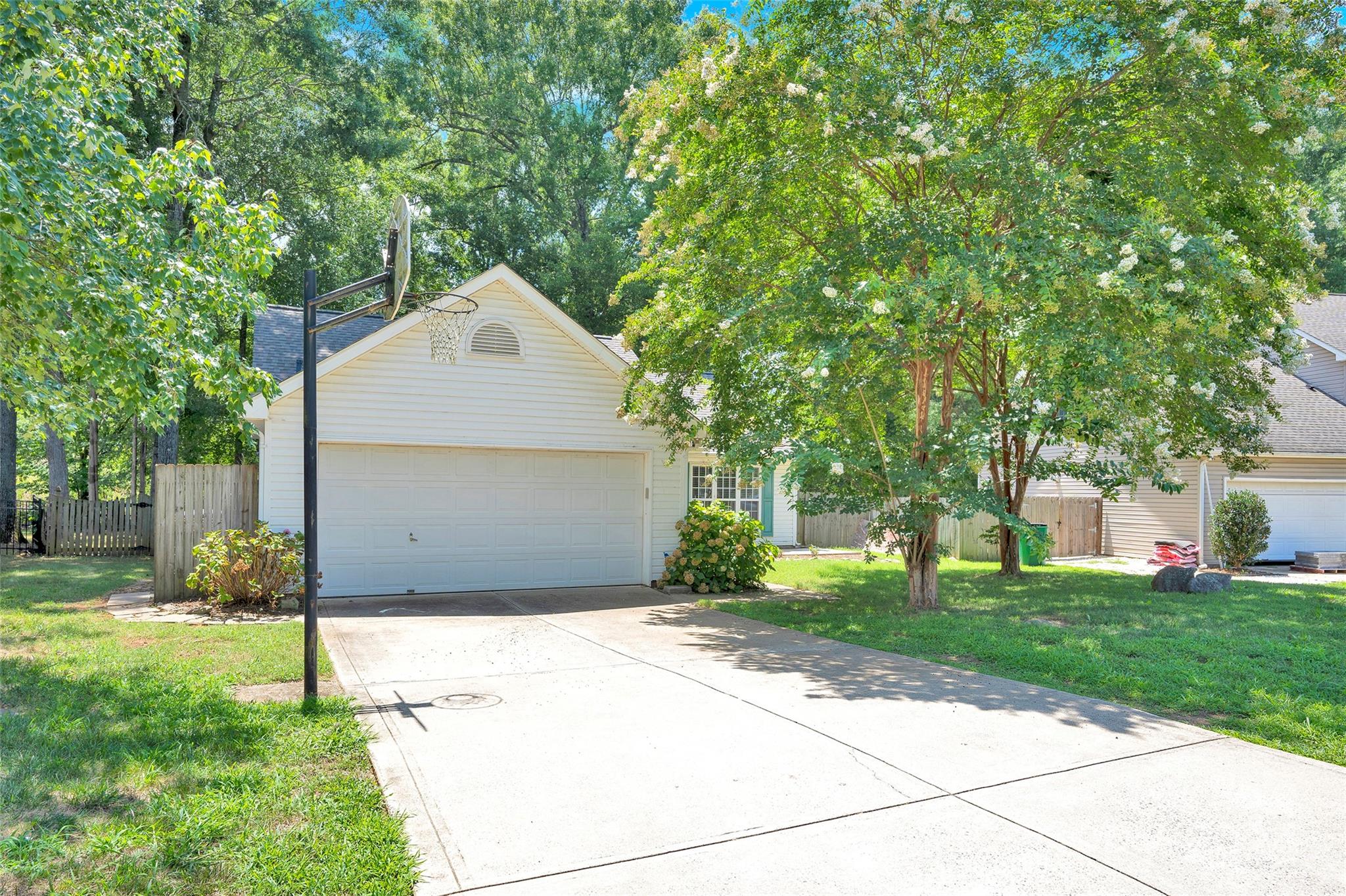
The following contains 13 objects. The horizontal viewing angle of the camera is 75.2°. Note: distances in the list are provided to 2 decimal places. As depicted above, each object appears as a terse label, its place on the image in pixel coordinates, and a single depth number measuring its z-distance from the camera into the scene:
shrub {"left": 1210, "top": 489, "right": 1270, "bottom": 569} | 17.84
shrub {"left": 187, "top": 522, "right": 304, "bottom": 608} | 10.71
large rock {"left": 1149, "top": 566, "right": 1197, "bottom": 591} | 13.73
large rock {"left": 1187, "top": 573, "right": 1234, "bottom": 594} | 13.57
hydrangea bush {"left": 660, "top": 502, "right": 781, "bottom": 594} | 13.65
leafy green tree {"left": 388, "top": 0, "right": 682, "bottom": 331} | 29.55
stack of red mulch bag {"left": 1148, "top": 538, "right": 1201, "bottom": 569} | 18.05
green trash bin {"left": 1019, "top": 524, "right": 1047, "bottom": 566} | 17.88
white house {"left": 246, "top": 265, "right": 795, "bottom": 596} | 11.96
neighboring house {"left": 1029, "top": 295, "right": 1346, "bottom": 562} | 19.25
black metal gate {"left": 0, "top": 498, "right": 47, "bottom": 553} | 19.83
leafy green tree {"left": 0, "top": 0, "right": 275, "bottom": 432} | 5.49
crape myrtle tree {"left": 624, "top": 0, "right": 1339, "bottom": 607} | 9.37
